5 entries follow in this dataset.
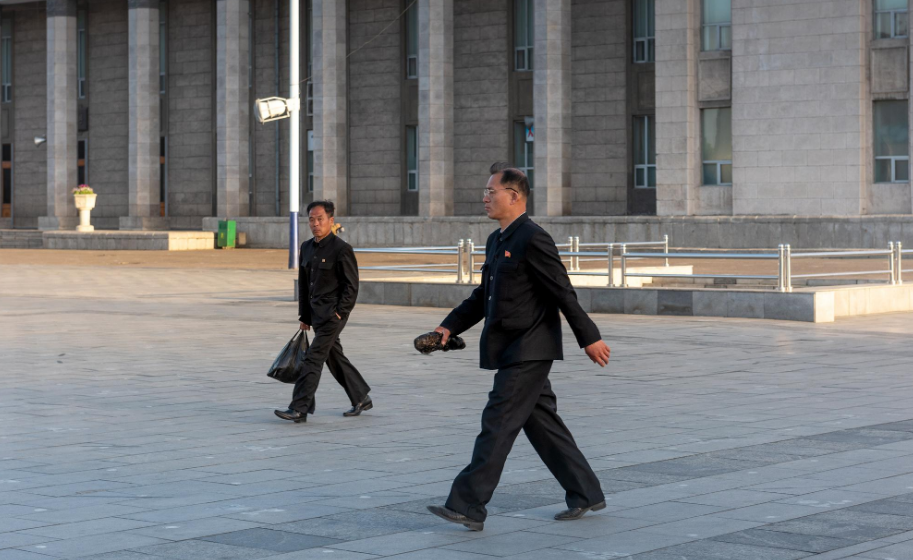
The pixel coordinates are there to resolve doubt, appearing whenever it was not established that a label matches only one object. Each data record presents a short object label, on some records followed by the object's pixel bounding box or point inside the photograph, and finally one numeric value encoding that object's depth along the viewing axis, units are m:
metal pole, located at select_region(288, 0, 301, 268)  32.47
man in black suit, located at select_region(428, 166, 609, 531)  6.66
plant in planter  49.72
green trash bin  47.56
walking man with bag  10.43
